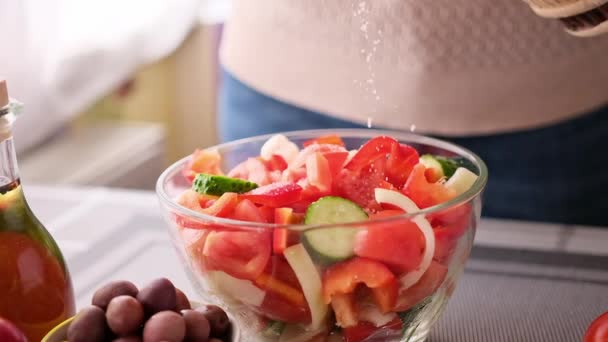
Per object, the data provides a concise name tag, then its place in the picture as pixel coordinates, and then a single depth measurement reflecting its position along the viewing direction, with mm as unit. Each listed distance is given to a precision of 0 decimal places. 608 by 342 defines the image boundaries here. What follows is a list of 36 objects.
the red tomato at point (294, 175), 980
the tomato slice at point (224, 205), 930
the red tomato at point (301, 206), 944
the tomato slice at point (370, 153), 972
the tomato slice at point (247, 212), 922
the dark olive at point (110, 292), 892
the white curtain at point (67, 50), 1801
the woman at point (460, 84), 1260
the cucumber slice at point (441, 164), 1005
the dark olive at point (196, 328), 867
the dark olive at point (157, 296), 881
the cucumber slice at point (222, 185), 950
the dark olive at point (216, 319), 887
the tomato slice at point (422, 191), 952
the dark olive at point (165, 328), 851
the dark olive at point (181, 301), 901
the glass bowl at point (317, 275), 885
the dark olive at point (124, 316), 864
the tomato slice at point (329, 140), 1059
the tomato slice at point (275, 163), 1025
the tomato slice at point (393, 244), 879
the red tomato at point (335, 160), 968
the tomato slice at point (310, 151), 993
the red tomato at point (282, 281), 894
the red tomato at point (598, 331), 937
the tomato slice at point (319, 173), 950
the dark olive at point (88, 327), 863
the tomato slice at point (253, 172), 998
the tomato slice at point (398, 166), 977
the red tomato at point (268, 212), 930
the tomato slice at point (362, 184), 950
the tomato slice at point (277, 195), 925
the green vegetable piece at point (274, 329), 928
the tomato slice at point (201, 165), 1044
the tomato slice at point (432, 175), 996
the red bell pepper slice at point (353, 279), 884
